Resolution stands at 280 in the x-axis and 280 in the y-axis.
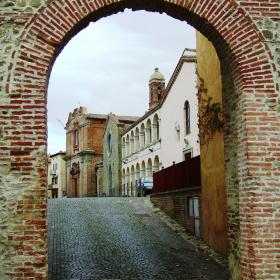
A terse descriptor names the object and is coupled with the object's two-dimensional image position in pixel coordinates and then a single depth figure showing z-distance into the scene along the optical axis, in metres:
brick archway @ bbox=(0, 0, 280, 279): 7.05
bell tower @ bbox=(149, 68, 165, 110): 40.25
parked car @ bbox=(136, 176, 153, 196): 29.67
